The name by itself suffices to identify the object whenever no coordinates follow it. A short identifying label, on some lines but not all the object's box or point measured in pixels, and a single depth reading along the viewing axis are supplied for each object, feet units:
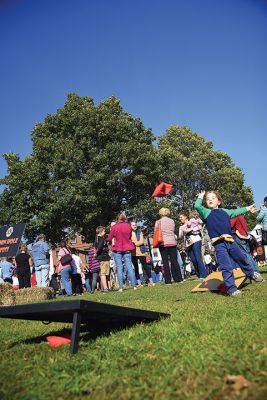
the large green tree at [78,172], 85.35
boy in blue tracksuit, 19.77
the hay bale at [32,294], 32.24
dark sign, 46.19
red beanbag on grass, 11.63
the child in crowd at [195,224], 35.94
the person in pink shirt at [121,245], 35.17
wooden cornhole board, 23.57
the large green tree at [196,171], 118.21
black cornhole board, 9.96
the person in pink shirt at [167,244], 35.65
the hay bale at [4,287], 29.84
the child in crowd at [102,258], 40.47
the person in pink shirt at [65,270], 41.63
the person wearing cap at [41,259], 43.32
